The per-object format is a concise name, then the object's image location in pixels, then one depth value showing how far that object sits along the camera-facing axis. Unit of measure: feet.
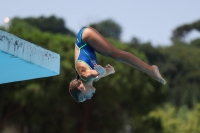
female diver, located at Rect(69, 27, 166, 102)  47.09
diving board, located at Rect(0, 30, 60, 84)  51.91
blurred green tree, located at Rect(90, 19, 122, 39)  623.36
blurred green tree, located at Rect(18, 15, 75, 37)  343.77
